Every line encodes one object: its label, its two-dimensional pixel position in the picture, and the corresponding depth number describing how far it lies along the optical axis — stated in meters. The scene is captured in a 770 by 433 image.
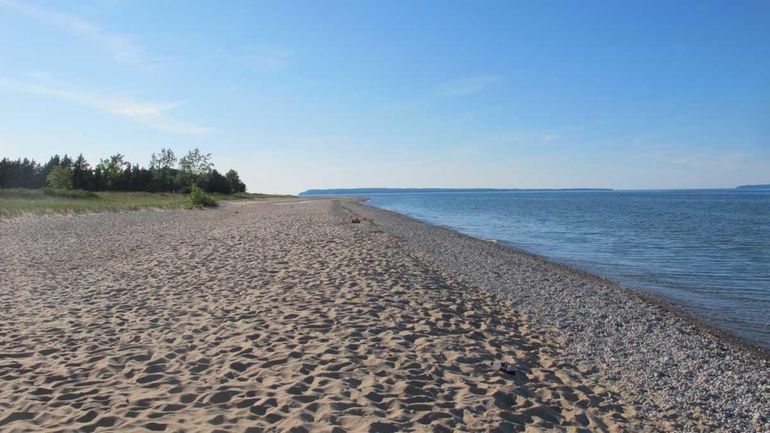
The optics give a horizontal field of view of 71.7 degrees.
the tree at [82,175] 85.94
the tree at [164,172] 107.45
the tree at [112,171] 93.94
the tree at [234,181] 124.62
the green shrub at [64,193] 63.19
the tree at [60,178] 75.44
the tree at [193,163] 120.61
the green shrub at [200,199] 61.97
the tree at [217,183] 112.43
